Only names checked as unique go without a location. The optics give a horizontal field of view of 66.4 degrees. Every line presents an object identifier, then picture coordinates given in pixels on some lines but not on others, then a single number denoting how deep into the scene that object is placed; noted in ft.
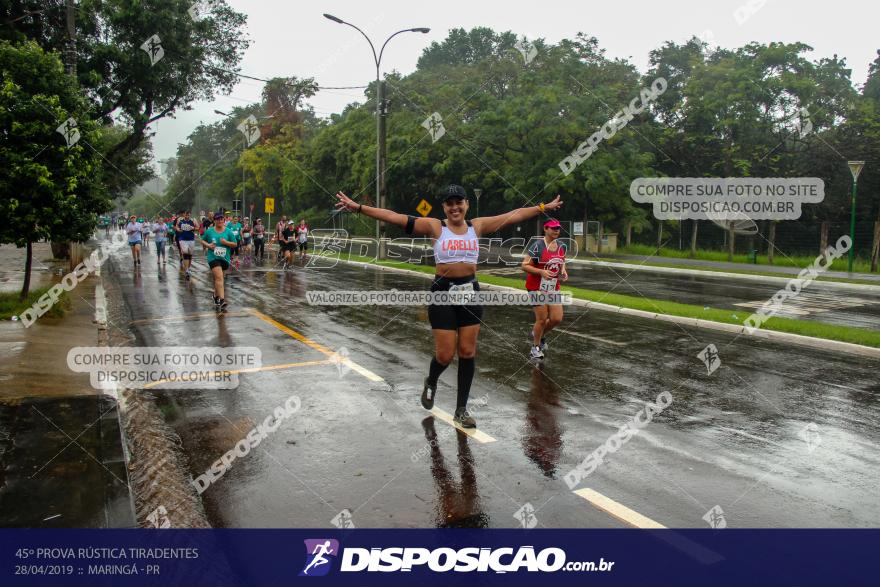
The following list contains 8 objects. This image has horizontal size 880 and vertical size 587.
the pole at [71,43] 53.36
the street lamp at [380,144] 86.38
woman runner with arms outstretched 19.15
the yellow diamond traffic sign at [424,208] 87.58
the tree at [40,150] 34.22
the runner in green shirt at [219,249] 42.14
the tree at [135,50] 69.15
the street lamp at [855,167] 70.37
